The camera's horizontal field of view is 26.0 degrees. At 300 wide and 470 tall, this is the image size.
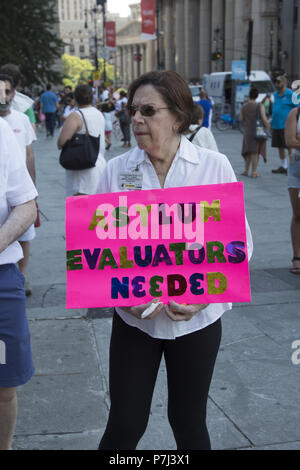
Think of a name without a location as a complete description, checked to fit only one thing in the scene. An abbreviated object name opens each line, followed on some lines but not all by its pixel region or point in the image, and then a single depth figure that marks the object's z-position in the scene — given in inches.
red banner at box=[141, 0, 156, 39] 1347.2
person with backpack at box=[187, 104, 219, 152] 281.1
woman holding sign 100.6
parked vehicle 1285.7
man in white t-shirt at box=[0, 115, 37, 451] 106.6
